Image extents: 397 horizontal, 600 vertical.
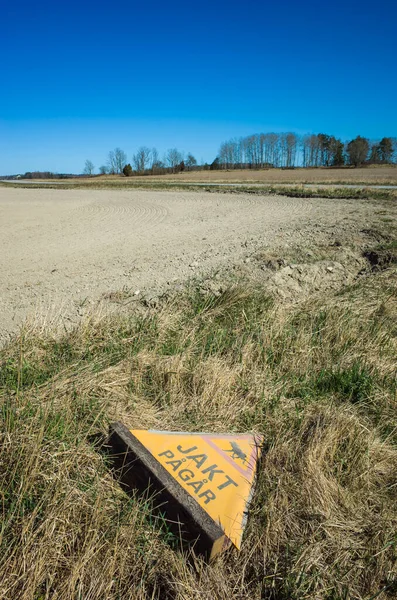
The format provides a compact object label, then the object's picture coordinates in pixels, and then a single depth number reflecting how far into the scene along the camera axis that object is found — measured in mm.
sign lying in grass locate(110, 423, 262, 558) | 1881
